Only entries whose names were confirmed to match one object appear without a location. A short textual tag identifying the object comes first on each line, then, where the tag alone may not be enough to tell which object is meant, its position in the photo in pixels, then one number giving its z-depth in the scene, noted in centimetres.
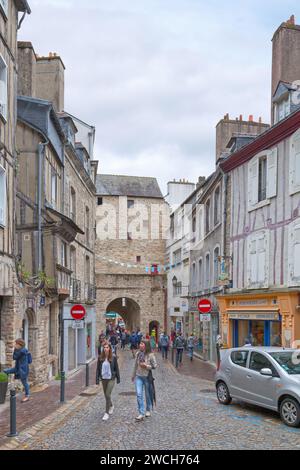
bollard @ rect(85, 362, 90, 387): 1494
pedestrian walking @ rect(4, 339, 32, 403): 1131
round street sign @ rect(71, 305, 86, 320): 1461
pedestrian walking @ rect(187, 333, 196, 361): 2422
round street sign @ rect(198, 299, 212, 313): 1733
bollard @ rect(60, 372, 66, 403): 1178
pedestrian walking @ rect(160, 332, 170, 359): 2473
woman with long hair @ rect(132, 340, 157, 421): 944
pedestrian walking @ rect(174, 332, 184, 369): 2120
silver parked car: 912
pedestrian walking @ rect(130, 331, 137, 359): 2742
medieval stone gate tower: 3800
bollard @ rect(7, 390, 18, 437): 797
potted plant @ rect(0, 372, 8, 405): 1095
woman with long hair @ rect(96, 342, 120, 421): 982
